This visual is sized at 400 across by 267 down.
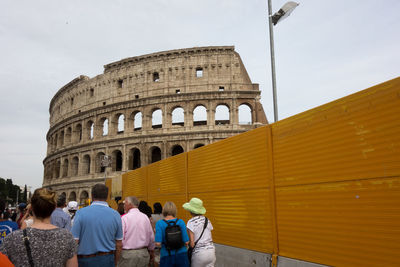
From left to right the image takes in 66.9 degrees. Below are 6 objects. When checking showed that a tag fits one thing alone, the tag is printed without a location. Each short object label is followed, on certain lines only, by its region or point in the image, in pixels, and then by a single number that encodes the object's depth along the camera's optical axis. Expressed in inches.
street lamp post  335.9
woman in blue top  159.5
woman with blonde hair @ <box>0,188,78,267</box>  89.0
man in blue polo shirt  138.2
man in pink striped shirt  166.6
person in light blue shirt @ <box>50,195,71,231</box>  184.7
